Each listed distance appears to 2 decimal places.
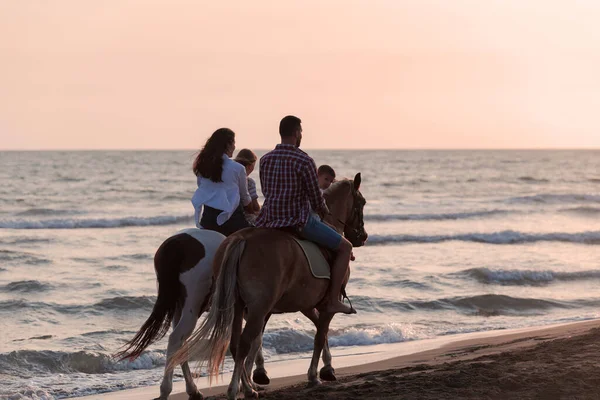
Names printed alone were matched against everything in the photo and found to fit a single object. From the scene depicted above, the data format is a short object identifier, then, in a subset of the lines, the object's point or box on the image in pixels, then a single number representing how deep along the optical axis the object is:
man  13.54
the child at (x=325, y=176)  16.14
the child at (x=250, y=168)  15.33
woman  14.67
